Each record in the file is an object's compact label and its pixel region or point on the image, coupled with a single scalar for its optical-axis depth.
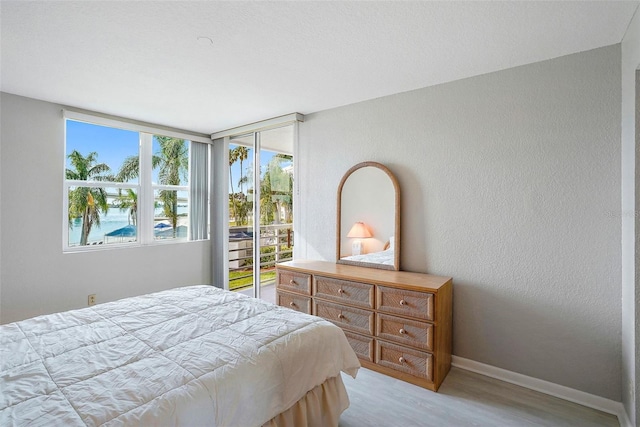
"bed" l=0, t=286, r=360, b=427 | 1.17
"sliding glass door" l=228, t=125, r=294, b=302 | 4.10
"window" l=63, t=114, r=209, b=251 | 3.56
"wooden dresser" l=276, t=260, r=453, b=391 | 2.38
